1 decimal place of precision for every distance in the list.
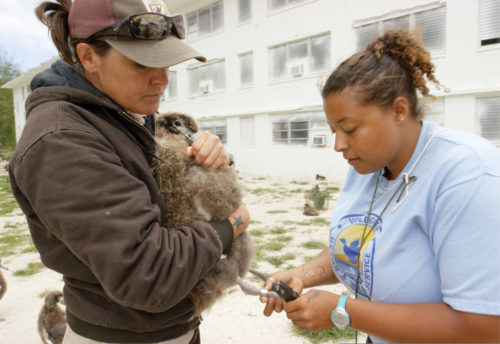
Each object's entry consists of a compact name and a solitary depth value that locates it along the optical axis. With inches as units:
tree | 1235.9
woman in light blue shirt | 44.3
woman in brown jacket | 40.3
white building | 366.0
